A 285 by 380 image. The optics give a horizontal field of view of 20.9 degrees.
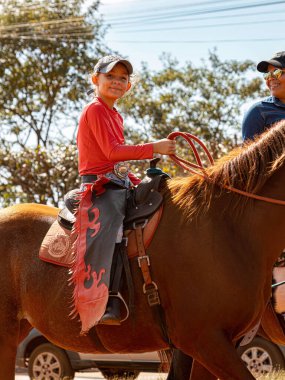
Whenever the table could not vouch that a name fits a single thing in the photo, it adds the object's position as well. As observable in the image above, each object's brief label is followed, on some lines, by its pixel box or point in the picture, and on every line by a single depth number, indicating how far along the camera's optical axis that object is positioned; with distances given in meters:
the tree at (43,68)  26.59
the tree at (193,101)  30.14
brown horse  5.17
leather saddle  5.59
